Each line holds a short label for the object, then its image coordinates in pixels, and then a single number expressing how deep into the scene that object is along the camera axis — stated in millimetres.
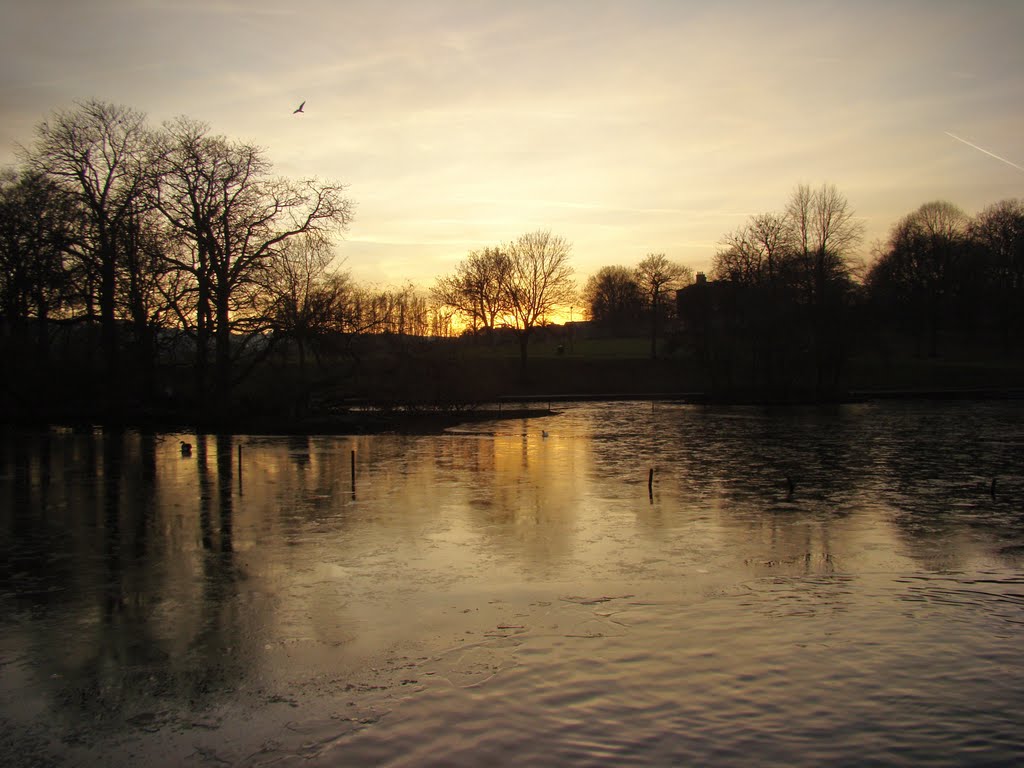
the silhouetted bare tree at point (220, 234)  40531
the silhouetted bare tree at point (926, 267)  78438
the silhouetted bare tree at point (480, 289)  84419
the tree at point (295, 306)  40188
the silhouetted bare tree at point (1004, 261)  75125
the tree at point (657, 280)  90938
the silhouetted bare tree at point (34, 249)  37594
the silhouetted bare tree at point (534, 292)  83250
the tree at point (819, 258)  70750
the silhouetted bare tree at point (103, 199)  39281
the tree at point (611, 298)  120325
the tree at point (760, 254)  72688
